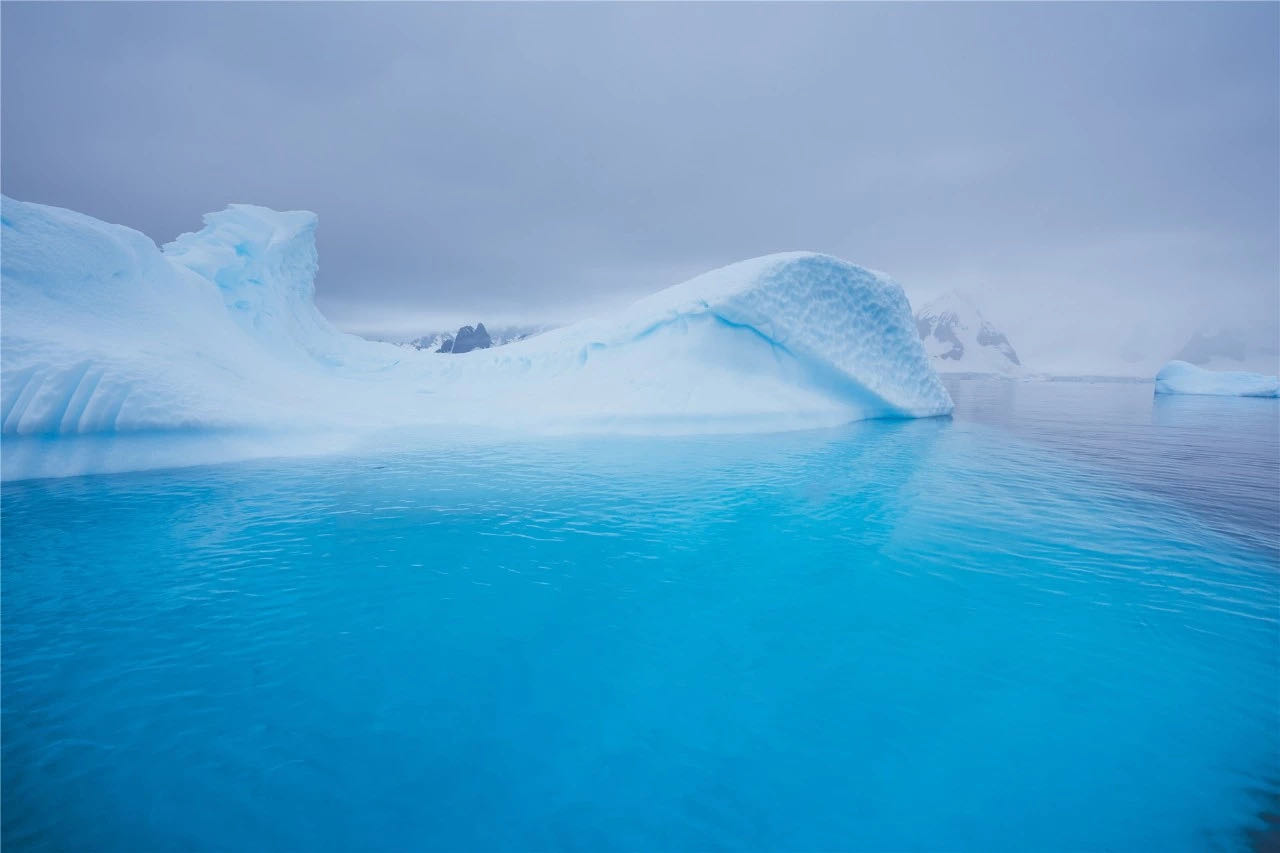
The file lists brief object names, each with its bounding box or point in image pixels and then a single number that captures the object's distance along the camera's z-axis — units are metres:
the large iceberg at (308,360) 7.98
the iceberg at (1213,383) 33.06
